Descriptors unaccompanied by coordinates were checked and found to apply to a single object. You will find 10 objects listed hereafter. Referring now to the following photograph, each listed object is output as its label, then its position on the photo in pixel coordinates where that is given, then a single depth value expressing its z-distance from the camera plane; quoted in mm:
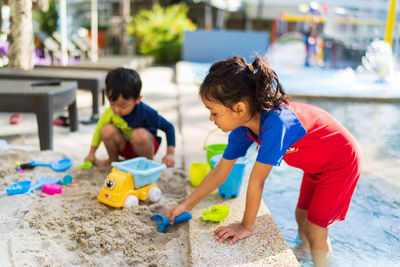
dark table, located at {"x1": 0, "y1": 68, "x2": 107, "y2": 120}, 4629
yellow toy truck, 2281
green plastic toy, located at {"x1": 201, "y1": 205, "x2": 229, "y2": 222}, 2105
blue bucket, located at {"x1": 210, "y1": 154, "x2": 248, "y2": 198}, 2350
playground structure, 13953
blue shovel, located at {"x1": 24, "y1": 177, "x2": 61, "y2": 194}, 2489
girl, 1727
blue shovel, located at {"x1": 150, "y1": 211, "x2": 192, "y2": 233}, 2127
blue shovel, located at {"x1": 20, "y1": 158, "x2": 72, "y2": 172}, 2879
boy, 2758
